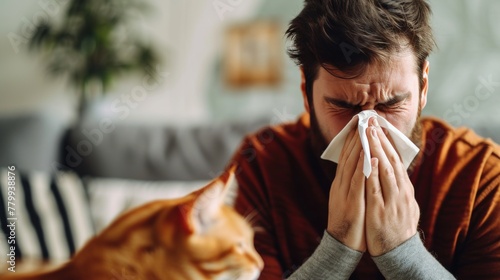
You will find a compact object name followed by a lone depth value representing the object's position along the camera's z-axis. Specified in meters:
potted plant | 1.25
